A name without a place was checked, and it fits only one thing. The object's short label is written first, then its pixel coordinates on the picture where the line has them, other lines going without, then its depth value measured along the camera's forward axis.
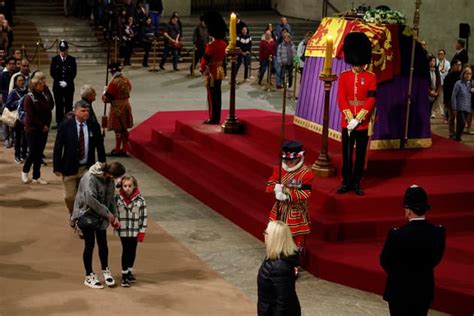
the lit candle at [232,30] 14.80
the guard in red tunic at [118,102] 15.59
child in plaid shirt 9.88
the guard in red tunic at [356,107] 11.61
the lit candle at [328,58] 11.91
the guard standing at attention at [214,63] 15.84
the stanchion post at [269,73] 23.73
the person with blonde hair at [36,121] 13.82
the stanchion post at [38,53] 25.93
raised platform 10.49
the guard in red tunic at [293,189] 10.26
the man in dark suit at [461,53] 20.98
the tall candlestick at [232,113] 14.84
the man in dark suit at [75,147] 11.39
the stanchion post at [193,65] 25.53
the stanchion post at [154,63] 26.65
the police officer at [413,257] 7.75
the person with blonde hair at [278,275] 7.35
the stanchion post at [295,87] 22.14
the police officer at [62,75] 17.69
